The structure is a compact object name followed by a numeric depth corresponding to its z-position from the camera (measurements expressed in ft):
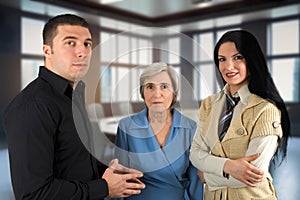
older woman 2.83
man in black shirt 2.26
